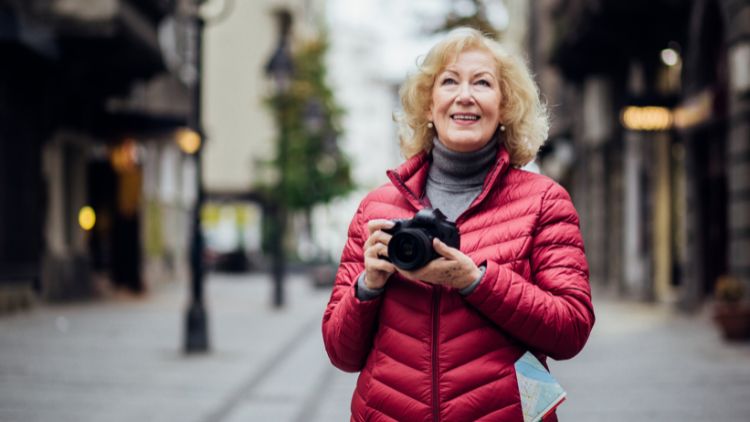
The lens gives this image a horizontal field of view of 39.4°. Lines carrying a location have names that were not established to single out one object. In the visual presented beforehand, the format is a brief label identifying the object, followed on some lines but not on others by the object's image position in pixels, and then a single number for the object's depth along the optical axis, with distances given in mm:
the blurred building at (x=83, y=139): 18453
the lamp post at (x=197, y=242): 12797
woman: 2539
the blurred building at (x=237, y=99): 57594
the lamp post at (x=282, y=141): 22094
